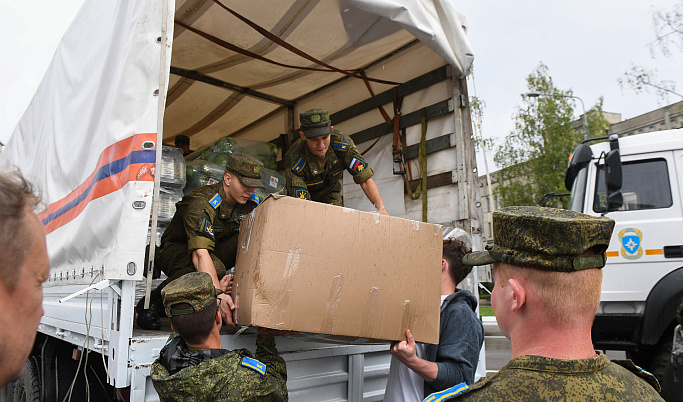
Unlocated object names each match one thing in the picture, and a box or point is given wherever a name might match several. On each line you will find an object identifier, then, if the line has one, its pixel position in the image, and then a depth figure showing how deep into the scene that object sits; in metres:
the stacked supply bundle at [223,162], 4.01
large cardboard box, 1.76
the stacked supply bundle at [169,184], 3.67
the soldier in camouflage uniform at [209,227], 2.56
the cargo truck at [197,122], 1.99
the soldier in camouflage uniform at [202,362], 1.64
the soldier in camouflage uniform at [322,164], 3.30
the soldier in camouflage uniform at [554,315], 1.01
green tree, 15.17
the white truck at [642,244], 4.01
